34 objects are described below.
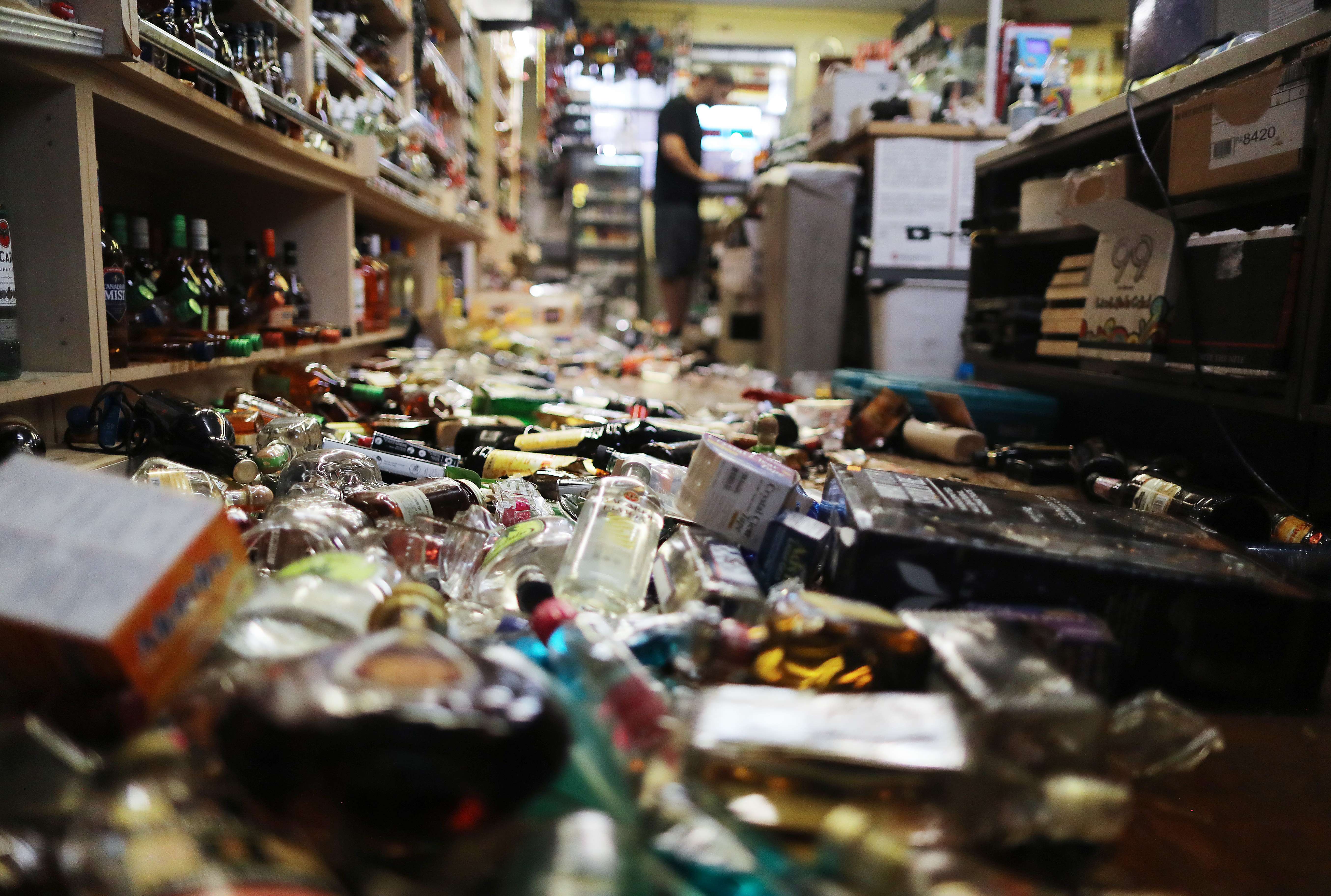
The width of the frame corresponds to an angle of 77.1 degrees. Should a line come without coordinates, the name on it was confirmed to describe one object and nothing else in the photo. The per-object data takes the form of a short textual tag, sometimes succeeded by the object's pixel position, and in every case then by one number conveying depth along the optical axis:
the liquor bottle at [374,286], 3.95
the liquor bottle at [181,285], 2.21
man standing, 6.36
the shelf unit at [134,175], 1.51
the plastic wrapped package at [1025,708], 0.66
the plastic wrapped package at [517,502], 1.41
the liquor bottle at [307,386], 2.45
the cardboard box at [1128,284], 2.15
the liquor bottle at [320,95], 2.85
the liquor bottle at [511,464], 1.74
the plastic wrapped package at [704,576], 0.96
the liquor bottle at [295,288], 2.98
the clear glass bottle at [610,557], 1.06
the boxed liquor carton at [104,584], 0.62
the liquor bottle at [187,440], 1.61
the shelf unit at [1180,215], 1.63
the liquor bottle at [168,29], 1.78
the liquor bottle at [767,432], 2.17
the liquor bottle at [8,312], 1.41
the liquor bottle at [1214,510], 1.53
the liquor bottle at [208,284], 2.31
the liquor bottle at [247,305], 2.55
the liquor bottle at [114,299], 1.72
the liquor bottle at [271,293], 2.70
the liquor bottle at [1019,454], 2.36
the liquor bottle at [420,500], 1.32
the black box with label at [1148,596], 0.96
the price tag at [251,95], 2.05
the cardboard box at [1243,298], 1.72
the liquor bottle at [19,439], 1.31
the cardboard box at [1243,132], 1.68
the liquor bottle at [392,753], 0.51
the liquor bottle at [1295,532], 1.47
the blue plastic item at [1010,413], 2.79
